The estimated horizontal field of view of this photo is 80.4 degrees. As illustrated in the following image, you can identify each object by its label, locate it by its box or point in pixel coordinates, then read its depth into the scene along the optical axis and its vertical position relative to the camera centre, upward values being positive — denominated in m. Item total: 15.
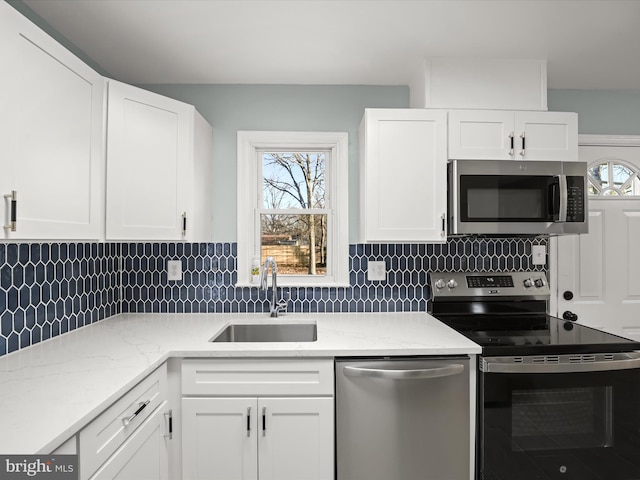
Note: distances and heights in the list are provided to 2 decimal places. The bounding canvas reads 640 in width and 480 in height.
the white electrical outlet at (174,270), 2.40 -0.18
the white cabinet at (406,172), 2.09 +0.39
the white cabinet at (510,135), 2.10 +0.60
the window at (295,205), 2.43 +0.25
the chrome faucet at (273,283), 2.25 -0.25
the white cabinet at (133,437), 1.10 -0.66
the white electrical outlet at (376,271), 2.44 -0.18
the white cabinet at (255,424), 1.68 -0.81
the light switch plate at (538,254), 2.46 -0.07
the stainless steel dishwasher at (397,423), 1.69 -0.81
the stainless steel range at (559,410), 1.67 -0.75
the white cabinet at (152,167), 1.79 +0.38
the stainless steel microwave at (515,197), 2.05 +0.26
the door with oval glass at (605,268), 2.49 -0.16
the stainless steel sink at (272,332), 2.26 -0.54
